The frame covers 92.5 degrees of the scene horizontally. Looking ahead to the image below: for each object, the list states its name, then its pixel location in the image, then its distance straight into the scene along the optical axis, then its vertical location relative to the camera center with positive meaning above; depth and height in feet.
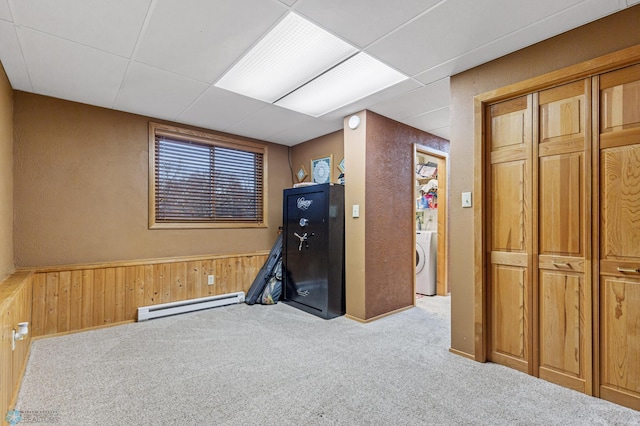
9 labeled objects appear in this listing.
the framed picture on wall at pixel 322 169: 13.76 +2.11
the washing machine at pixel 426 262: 14.82 -2.30
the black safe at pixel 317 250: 11.34 -1.36
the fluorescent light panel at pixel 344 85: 8.00 +3.83
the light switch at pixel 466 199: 7.95 +0.42
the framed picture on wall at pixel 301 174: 15.05 +2.06
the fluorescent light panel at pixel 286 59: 6.56 +3.89
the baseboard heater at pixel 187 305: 10.96 -3.52
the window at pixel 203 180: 11.96 +1.49
